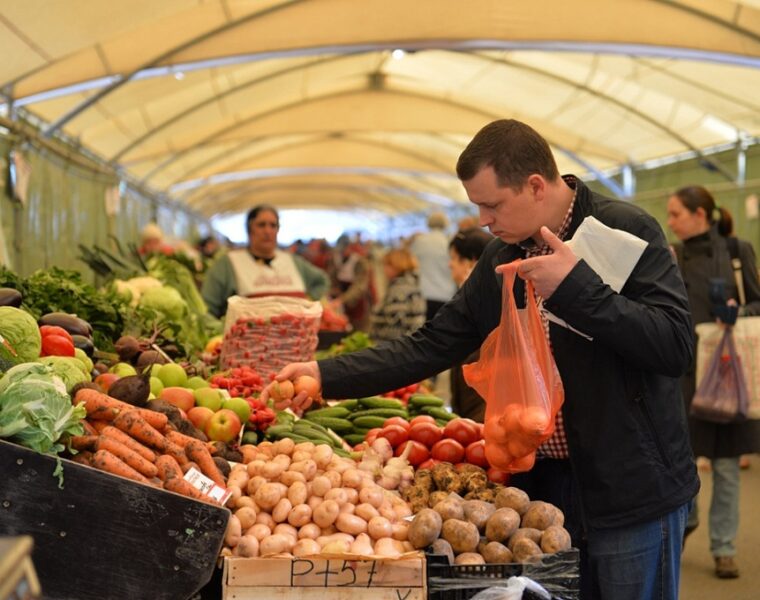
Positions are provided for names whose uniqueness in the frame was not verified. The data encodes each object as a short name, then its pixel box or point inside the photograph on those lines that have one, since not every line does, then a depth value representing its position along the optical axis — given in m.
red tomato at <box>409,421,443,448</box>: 3.67
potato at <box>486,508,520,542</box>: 2.72
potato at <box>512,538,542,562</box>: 2.61
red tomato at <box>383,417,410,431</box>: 3.84
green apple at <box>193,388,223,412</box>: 3.91
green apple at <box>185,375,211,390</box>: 4.27
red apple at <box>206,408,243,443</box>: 3.62
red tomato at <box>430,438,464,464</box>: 3.51
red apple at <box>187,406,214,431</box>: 3.71
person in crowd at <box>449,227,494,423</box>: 5.25
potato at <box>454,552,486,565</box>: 2.65
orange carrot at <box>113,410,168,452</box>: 3.03
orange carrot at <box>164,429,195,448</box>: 3.13
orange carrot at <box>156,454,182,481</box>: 2.82
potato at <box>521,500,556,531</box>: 2.74
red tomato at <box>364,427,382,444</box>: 3.80
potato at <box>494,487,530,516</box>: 2.83
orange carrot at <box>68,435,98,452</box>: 2.87
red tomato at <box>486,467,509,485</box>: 3.27
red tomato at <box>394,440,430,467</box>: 3.57
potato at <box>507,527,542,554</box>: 2.68
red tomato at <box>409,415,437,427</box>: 3.73
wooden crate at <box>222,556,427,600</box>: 2.56
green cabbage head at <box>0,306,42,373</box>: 3.47
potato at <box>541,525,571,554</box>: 2.64
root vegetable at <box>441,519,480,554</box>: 2.68
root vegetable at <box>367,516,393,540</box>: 2.80
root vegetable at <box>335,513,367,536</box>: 2.81
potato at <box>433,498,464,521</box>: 2.79
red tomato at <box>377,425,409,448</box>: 3.75
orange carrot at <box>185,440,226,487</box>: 3.00
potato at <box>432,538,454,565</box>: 2.66
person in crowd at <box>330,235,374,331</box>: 13.71
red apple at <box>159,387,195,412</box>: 3.87
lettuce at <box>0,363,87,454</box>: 2.57
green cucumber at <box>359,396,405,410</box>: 4.57
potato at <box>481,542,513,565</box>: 2.67
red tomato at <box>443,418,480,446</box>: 3.60
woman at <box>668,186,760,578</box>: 5.72
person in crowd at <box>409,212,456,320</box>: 10.46
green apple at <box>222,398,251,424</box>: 3.87
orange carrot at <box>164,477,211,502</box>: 2.76
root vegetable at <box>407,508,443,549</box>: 2.69
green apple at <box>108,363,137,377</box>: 4.17
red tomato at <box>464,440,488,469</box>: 3.44
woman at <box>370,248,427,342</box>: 8.95
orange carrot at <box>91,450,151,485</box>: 2.71
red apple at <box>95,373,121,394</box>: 3.69
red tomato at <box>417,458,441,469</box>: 3.45
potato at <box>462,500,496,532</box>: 2.79
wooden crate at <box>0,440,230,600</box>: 2.52
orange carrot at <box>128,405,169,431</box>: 3.16
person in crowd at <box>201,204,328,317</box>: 6.84
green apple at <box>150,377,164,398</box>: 3.99
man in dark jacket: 2.50
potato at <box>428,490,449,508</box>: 2.97
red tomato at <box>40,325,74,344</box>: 3.82
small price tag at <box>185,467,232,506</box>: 2.83
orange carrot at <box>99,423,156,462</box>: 2.93
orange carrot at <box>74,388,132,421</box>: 3.06
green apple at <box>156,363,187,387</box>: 4.21
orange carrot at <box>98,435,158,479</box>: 2.83
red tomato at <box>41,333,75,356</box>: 3.72
